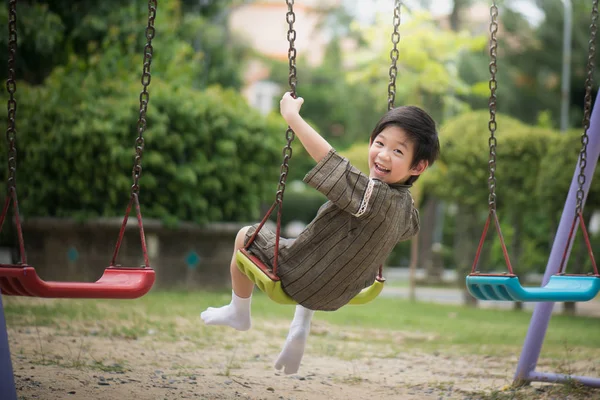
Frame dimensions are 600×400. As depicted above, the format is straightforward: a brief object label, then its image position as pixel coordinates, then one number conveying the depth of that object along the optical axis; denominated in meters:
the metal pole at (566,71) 19.02
